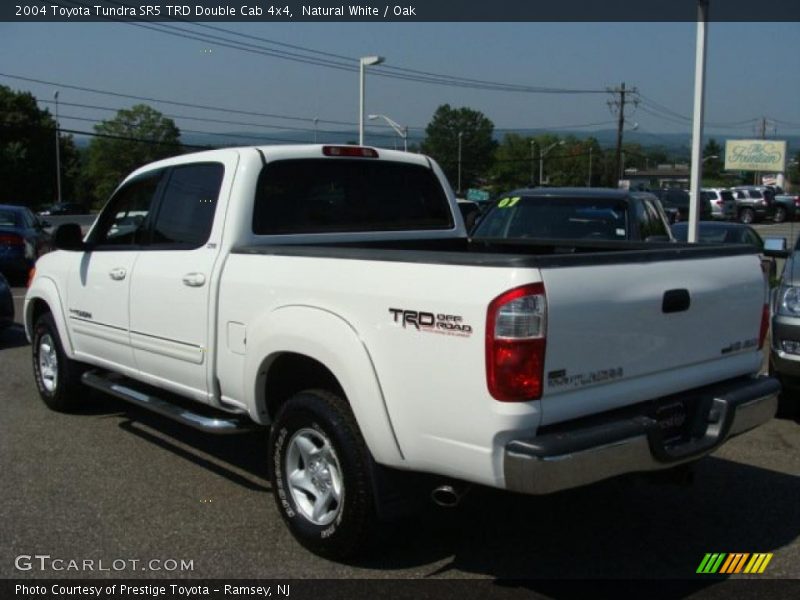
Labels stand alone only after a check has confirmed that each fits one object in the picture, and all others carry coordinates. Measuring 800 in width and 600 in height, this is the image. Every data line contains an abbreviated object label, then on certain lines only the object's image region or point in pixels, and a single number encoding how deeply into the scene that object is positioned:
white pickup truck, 3.35
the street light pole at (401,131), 31.75
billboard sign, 58.44
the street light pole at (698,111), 11.69
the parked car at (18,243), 15.57
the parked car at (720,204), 46.03
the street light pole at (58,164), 64.14
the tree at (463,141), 105.81
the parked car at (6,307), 10.16
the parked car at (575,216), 9.51
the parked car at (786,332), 6.33
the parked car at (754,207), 47.53
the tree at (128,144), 88.31
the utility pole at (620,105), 62.88
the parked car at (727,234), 13.93
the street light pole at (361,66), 27.91
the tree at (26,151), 62.78
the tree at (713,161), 136.48
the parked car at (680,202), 39.24
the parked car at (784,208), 49.09
